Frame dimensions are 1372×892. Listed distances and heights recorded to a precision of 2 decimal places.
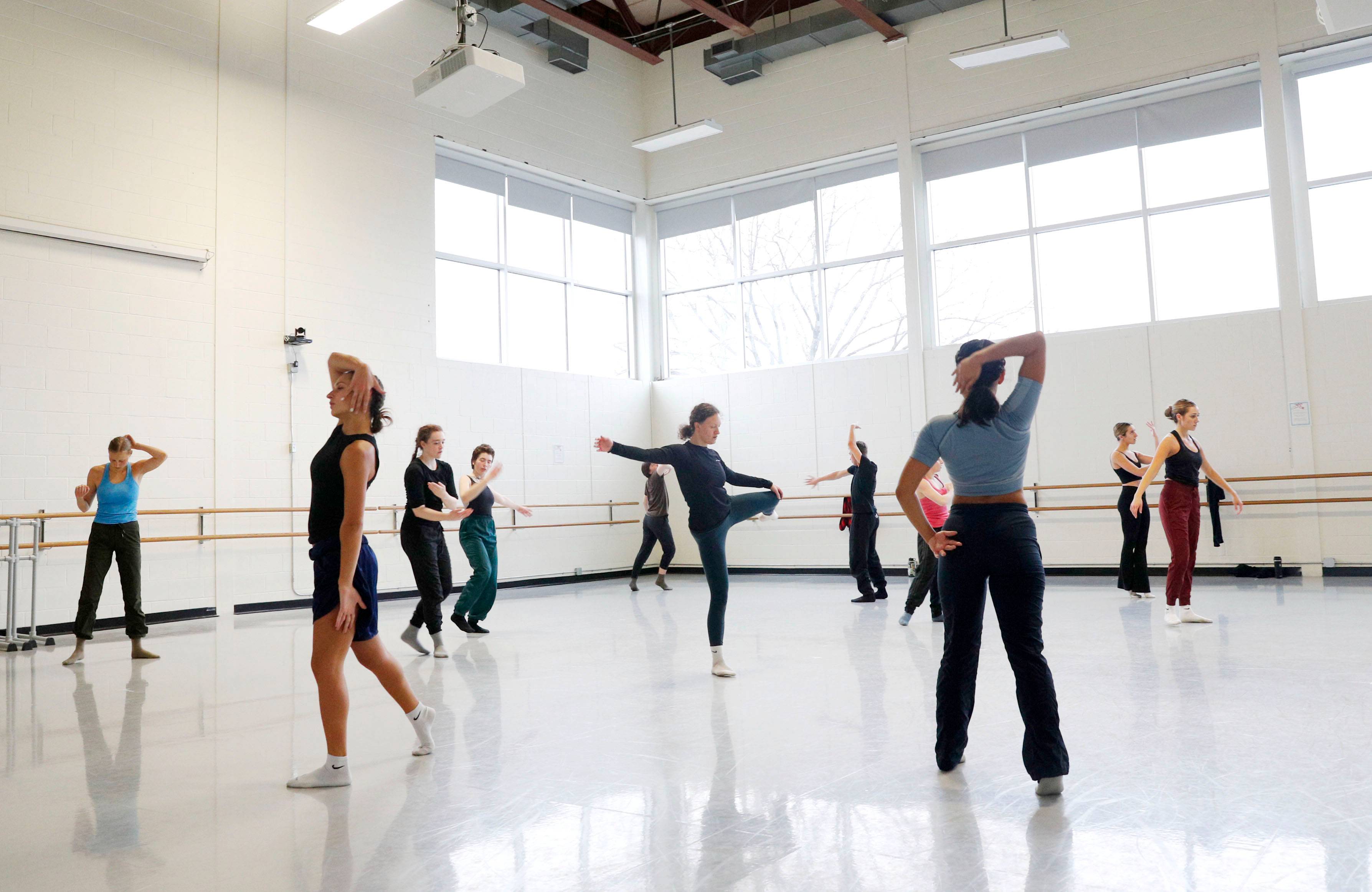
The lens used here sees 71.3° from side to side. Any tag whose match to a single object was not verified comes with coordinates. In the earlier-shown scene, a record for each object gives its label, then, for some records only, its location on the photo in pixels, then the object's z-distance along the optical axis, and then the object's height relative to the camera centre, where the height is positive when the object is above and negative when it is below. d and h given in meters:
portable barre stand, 6.97 -0.50
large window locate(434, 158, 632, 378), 11.83 +3.20
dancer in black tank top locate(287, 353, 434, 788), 3.24 -0.06
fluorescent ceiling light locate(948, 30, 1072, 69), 9.38 +4.48
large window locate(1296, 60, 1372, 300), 9.90 +3.28
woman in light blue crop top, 3.04 -0.09
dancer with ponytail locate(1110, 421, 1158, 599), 8.27 -0.29
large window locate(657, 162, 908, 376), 12.64 +3.22
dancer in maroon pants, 6.43 -0.07
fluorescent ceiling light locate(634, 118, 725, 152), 11.57 +4.59
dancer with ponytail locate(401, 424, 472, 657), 6.09 -0.08
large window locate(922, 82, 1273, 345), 10.47 +3.19
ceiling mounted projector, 8.24 +3.86
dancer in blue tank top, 6.59 -0.03
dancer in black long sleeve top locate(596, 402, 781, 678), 5.30 +0.04
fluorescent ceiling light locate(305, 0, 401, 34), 8.05 +4.34
